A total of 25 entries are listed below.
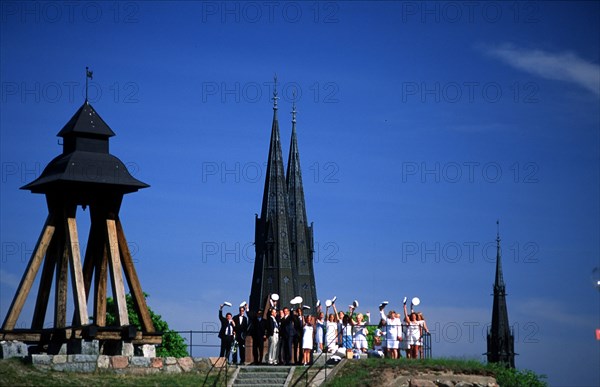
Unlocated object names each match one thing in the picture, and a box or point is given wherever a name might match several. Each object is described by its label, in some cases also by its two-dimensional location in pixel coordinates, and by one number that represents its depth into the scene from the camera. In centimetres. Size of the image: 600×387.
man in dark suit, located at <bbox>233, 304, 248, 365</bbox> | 3859
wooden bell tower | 3781
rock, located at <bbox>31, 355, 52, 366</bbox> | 3547
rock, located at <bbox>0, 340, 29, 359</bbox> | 3681
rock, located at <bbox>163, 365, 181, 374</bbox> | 3709
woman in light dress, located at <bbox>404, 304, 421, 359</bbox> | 3772
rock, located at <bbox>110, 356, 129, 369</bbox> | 3647
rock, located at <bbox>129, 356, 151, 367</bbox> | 3685
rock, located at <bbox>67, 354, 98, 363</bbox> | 3591
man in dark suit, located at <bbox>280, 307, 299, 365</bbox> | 3766
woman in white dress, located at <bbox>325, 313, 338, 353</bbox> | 3819
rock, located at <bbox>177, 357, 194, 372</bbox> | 3733
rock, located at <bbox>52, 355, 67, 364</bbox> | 3566
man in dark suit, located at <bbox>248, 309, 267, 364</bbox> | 3809
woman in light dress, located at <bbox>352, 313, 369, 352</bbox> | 3875
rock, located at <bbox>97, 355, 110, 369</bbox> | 3619
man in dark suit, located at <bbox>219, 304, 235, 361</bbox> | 3812
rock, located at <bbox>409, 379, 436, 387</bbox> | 3419
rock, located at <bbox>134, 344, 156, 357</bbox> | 3825
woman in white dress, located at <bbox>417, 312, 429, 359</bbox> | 3788
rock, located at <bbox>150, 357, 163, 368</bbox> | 3716
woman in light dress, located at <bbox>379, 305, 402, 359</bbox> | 3750
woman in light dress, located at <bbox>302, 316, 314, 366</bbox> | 3800
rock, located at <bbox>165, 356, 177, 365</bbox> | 3734
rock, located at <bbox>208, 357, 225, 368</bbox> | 3747
